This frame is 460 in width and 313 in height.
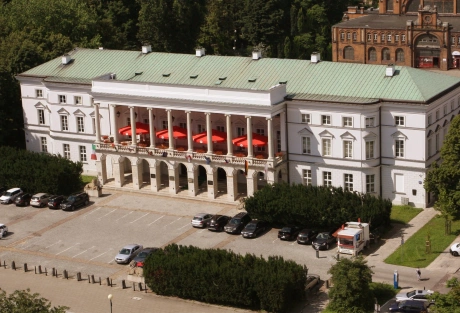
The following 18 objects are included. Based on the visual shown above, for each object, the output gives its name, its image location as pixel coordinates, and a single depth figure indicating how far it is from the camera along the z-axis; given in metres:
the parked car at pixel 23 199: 144.75
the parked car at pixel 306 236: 124.78
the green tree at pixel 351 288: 104.50
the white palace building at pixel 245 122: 135.12
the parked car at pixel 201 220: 132.75
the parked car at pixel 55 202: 142.75
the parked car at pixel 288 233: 126.50
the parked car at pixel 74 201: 141.88
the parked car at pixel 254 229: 128.25
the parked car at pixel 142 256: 118.44
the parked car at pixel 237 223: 129.88
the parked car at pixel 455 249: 118.31
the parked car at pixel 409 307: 102.75
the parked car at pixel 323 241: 122.50
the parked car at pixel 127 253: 122.68
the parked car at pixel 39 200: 143.88
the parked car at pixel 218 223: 131.12
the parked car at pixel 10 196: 146.38
